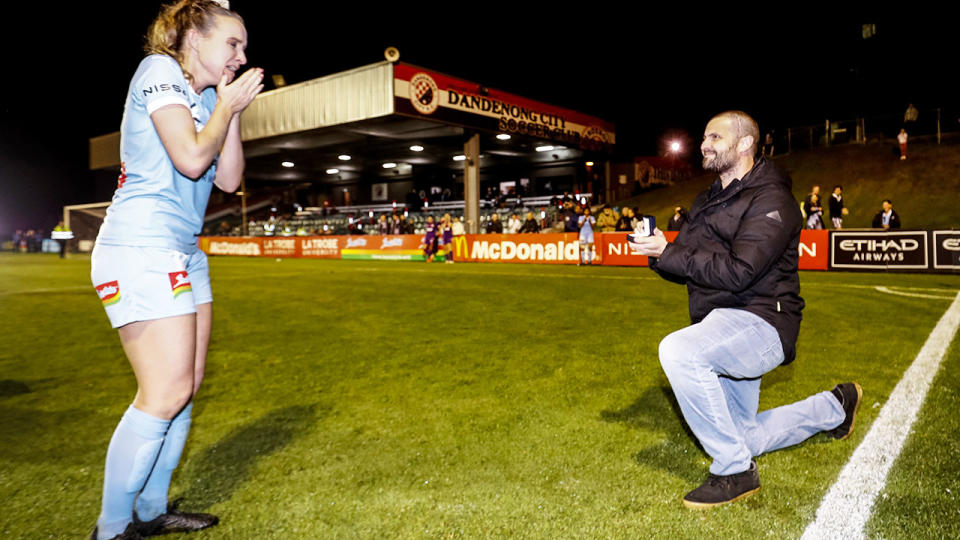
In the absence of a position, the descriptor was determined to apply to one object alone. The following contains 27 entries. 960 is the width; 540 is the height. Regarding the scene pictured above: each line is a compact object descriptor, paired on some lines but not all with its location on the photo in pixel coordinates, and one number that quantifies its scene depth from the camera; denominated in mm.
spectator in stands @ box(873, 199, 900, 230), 16500
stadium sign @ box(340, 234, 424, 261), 24188
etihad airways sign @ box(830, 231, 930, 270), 13688
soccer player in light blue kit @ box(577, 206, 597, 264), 18266
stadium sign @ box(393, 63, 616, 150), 23562
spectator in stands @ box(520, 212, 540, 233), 25328
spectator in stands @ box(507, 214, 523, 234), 24969
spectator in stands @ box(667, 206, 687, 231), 17984
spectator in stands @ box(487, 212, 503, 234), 26312
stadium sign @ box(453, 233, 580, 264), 19734
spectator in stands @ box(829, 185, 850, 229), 19000
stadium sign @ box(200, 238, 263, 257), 31366
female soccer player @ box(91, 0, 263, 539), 1840
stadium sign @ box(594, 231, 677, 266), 18047
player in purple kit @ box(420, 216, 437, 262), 22859
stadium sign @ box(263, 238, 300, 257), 29219
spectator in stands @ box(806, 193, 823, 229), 17075
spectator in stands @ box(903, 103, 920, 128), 32344
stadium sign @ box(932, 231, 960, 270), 13234
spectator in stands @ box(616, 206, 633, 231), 21344
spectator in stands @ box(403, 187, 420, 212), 39141
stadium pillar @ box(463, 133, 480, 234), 26609
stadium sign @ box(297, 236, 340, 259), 27328
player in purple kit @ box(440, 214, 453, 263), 21969
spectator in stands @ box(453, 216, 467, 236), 22938
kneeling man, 2396
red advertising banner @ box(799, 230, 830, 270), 15039
